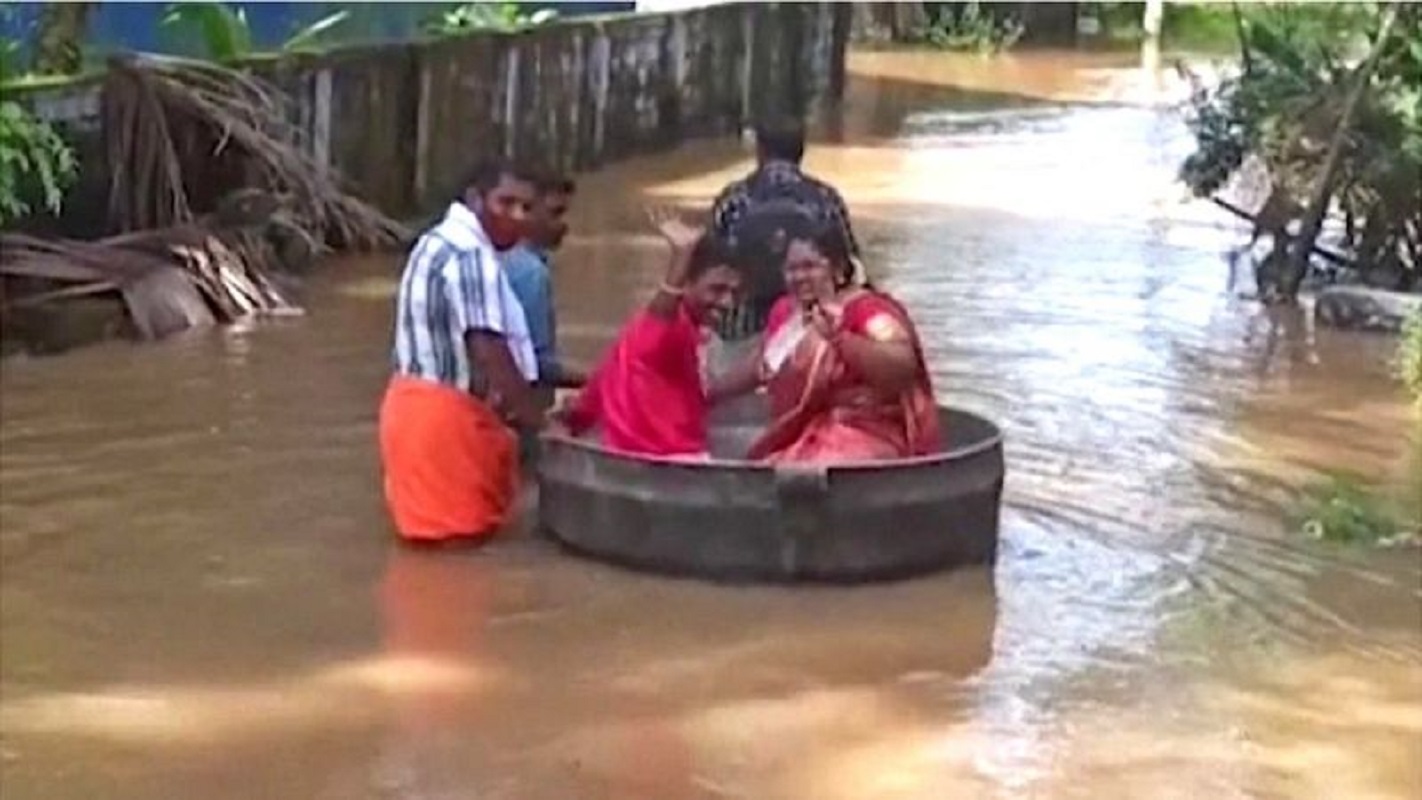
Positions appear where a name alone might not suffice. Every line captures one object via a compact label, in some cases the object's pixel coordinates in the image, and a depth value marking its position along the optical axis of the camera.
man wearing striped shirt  9.57
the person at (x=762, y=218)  10.30
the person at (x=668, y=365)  9.56
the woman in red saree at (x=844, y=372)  9.21
